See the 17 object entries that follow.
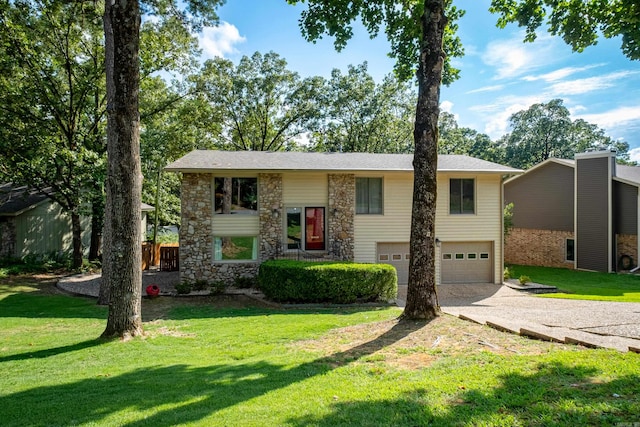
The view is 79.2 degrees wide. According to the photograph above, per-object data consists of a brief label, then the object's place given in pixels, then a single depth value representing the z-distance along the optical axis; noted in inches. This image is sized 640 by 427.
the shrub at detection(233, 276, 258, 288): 569.3
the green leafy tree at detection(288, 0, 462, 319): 299.1
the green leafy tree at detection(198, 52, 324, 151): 1109.7
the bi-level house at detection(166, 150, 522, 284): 575.5
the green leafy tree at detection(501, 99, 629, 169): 1711.4
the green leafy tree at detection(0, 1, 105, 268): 634.8
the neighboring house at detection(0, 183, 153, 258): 744.3
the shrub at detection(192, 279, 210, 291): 556.6
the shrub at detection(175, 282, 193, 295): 535.2
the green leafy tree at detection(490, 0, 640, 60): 272.7
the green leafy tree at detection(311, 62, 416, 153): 1170.0
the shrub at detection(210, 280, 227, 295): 539.9
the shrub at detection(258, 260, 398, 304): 476.1
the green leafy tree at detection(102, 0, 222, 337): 290.5
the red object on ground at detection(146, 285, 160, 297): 508.4
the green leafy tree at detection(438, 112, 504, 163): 1514.5
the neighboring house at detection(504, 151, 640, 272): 823.1
